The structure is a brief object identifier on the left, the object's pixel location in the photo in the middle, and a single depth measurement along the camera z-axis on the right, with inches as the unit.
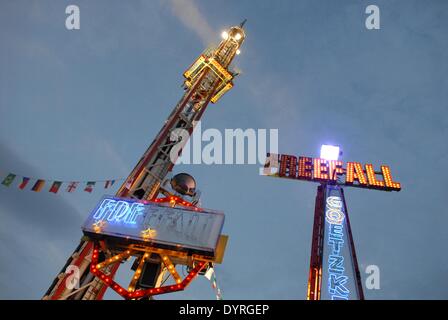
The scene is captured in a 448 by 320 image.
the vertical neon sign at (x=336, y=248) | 715.9
